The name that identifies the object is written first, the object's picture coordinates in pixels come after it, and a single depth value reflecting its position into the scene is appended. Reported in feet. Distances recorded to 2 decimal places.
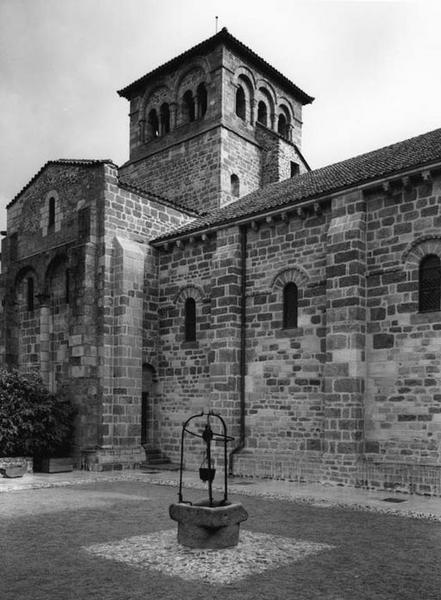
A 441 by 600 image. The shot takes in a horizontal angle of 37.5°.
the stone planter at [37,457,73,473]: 61.05
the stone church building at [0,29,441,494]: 50.06
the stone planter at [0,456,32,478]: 56.44
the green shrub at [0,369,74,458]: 60.23
